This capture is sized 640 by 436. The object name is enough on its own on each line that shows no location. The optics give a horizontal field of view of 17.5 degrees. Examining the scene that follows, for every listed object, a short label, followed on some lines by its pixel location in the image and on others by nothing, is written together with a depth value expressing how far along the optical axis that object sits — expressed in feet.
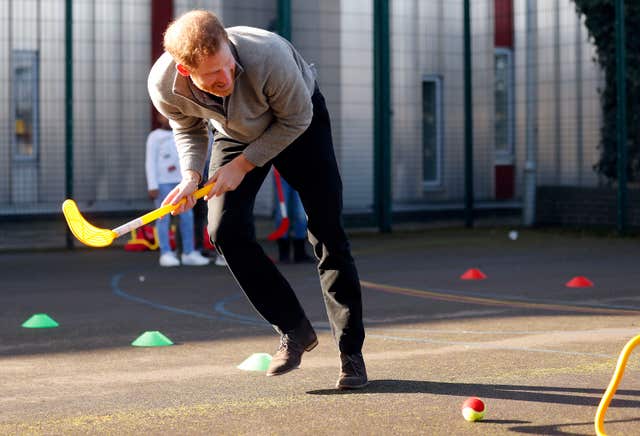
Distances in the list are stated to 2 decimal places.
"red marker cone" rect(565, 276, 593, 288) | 54.31
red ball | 25.37
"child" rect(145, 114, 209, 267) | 65.75
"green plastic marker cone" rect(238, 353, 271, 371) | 32.36
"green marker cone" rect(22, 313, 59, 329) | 42.06
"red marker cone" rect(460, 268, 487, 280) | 58.69
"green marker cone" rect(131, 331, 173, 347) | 37.41
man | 26.28
